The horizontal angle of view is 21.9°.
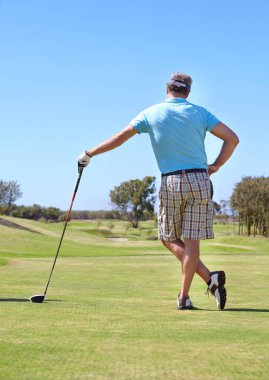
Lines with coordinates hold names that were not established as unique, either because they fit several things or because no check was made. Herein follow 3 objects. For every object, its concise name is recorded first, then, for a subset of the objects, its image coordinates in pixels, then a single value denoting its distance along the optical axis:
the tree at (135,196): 128.79
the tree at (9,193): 107.04
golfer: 6.41
